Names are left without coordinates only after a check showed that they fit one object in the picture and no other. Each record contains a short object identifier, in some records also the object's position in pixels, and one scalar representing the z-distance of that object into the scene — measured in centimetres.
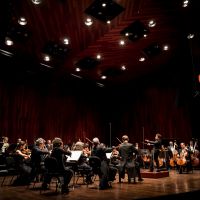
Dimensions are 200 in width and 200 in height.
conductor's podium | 754
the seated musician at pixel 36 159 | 589
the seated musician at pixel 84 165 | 651
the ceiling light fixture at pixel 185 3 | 683
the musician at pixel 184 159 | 873
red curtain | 1077
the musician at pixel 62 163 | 500
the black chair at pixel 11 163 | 639
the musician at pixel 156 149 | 782
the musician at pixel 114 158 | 781
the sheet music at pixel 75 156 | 593
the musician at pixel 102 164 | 559
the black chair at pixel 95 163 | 557
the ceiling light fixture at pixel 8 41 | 838
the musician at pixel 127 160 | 654
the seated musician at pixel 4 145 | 851
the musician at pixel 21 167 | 629
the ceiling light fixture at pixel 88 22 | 735
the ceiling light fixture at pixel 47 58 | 1007
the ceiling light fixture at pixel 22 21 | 719
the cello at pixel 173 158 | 953
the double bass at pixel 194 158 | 960
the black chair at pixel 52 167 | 486
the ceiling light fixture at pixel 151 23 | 773
